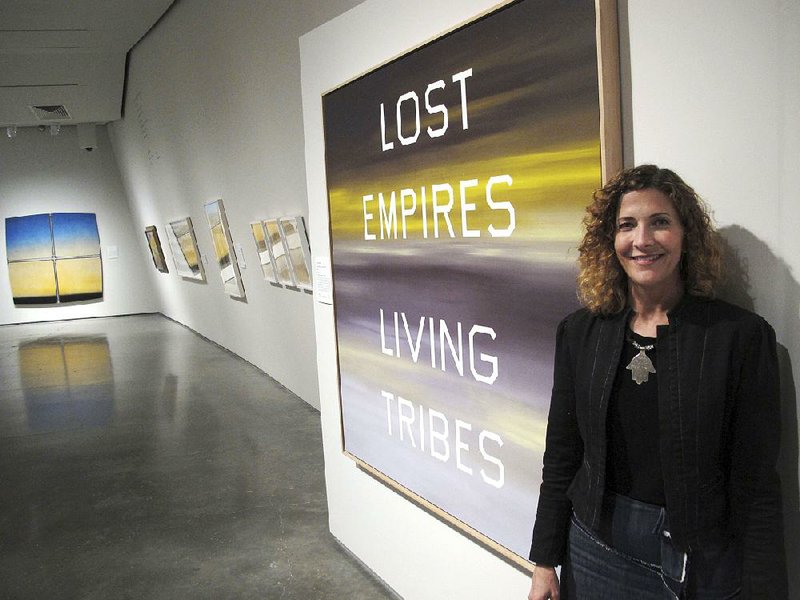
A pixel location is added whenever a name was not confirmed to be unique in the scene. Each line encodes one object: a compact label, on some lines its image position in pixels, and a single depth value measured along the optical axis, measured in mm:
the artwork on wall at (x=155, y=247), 16500
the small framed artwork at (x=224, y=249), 10317
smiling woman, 1655
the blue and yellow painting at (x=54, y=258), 18953
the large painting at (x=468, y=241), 2311
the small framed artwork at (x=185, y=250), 12906
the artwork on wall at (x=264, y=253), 8531
